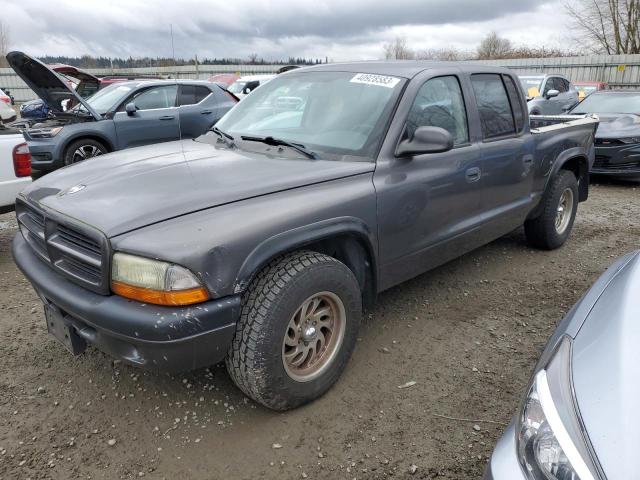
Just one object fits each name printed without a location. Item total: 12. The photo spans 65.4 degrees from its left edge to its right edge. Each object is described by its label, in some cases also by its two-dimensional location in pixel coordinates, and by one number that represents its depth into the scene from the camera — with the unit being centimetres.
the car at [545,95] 1228
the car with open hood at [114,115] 738
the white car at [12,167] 449
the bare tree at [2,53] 3103
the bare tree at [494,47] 4009
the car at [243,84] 1369
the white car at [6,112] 1275
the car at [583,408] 124
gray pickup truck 211
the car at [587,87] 1606
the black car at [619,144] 791
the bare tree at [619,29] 2823
